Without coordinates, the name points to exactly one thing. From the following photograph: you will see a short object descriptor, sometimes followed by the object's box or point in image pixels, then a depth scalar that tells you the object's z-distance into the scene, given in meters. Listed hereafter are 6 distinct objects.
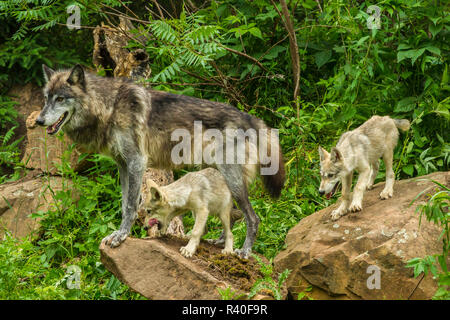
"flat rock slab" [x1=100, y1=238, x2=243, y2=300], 5.40
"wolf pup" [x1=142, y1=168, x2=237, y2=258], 5.92
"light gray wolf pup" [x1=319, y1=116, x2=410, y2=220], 6.18
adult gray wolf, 6.29
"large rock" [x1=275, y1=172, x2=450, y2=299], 5.21
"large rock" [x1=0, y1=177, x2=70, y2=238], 8.40
